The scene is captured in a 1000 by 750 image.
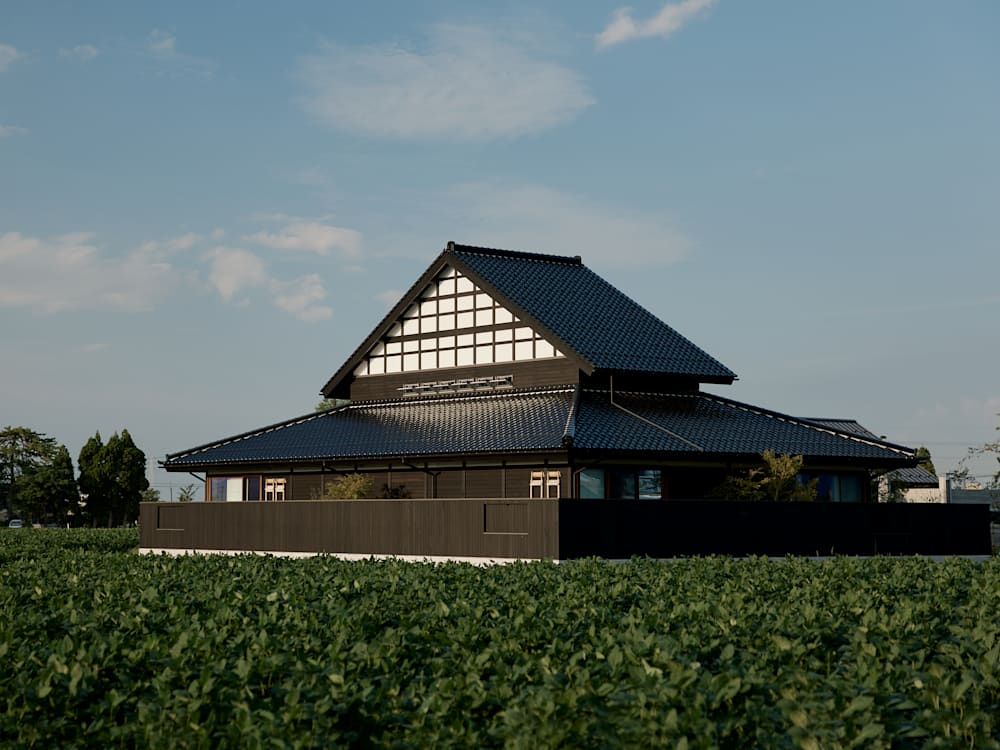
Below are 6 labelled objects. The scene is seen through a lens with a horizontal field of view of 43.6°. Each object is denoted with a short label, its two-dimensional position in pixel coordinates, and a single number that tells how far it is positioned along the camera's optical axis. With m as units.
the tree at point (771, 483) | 33.19
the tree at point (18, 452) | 77.12
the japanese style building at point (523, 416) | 32.78
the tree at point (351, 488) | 35.97
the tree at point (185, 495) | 96.91
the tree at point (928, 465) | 74.86
